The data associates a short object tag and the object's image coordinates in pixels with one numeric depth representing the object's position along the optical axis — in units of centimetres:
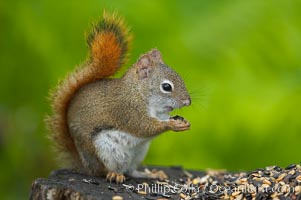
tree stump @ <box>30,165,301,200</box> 920
